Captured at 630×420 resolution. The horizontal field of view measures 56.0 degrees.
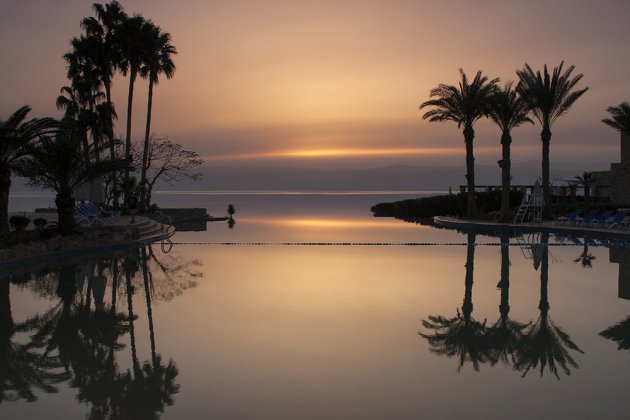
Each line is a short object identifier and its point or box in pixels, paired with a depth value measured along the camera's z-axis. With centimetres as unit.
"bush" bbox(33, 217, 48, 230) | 2168
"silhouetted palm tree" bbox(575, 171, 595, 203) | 4954
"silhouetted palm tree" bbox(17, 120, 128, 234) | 1858
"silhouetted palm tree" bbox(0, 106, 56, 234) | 1748
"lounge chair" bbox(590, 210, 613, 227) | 2481
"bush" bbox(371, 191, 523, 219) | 3975
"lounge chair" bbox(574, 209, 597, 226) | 2555
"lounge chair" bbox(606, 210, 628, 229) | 2372
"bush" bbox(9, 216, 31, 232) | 1941
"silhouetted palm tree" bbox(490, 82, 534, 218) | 3159
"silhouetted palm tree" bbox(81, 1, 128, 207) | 3369
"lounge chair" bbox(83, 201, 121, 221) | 2567
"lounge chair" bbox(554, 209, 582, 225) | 2691
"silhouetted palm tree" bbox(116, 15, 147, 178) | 3416
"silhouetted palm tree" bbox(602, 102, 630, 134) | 3388
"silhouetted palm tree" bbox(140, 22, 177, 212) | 3597
